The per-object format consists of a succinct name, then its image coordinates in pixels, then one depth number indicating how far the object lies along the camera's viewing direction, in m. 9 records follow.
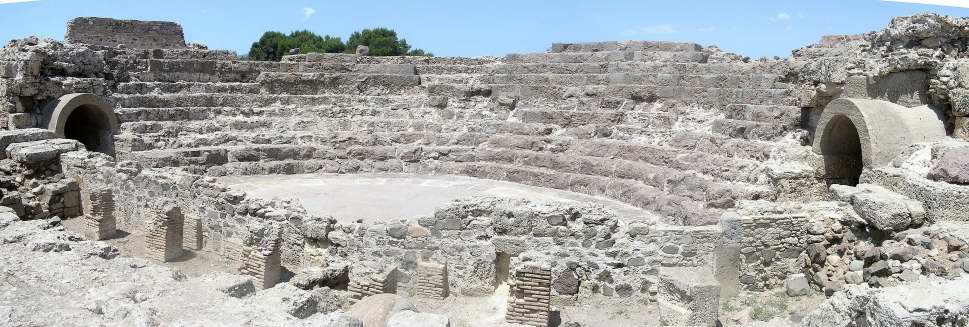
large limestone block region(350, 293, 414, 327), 6.45
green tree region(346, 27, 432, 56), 52.53
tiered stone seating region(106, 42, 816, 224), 12.32
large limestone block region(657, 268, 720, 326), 7.03
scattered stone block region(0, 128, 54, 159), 12.32
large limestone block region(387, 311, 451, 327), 5.00
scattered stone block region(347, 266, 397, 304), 8.02
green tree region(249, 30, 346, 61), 52.81
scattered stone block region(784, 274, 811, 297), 8.28
